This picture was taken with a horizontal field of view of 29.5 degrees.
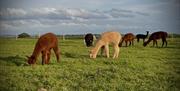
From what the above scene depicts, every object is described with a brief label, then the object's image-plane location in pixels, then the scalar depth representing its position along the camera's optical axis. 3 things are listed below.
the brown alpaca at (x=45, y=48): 5.43
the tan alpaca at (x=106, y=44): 7.05
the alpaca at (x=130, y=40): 10.36
